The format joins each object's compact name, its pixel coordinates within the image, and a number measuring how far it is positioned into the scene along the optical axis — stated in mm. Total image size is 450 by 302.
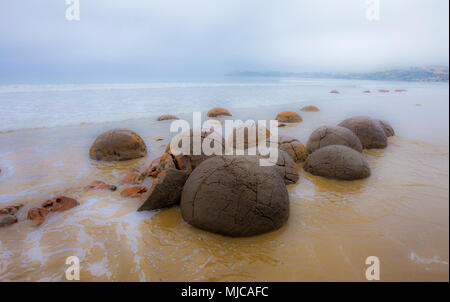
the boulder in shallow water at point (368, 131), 8008
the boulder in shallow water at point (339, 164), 5359
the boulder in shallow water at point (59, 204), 4203
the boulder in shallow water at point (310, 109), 17880
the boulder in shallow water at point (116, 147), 7074
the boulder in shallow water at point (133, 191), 4741
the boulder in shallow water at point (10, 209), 3984
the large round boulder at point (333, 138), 6906
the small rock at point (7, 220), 3742
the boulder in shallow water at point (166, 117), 14203
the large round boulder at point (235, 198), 3348
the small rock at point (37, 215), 3837
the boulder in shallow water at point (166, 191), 4086
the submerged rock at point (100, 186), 5066
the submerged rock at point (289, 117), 13802
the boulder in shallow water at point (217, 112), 16125
